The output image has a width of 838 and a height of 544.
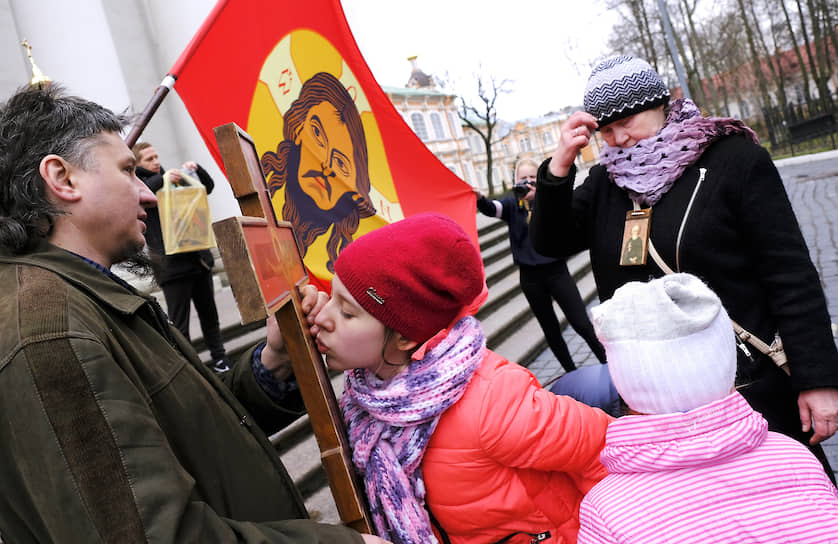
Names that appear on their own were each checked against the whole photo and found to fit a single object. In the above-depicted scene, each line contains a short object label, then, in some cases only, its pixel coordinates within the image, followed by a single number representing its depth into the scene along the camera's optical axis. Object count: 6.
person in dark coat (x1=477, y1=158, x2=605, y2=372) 5.16
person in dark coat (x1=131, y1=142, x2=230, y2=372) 4.61
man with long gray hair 1.00
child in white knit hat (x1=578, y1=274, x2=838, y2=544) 1.23
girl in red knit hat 1.44
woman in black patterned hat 1.78
